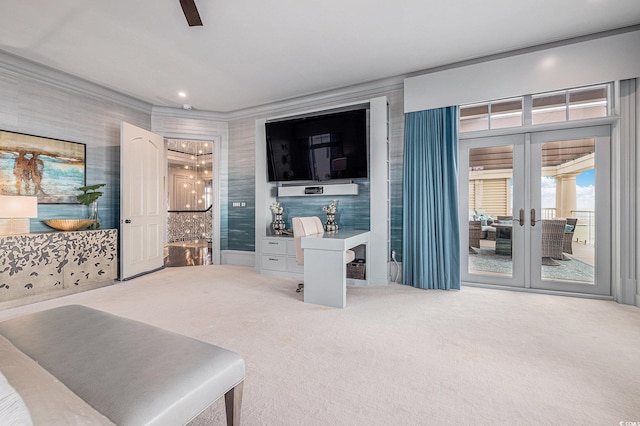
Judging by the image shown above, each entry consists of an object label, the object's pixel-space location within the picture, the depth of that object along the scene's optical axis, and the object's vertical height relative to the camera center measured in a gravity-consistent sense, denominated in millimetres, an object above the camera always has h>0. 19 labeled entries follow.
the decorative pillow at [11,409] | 600 -433
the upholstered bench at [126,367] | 923 -602
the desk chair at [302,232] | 3502 -267
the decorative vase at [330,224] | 4309 -197
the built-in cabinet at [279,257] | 4418 -725
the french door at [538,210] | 3346 +11
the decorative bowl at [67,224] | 3610 -158
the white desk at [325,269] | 3094 -640
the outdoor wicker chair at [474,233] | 3889 -302
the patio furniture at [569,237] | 3447 -318
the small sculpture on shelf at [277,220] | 4832 -160
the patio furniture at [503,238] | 3746 -357
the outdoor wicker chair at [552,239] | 3512 -352
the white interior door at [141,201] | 4238 +165
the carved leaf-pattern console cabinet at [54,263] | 3066 -630
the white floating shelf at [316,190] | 4336 +341
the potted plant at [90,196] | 3873 +208
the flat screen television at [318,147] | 4152 +989
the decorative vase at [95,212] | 4180 -8
